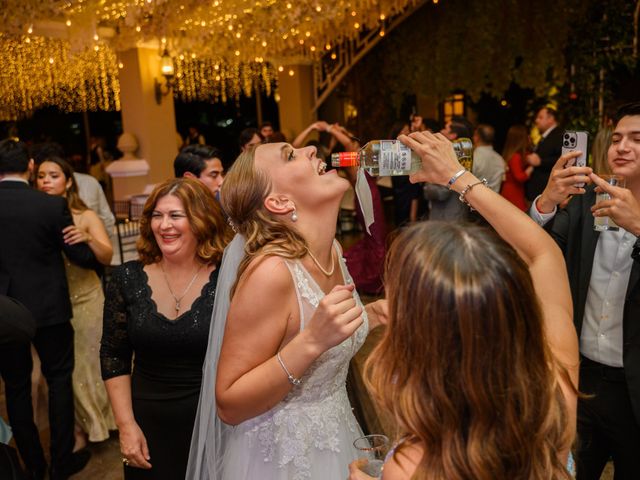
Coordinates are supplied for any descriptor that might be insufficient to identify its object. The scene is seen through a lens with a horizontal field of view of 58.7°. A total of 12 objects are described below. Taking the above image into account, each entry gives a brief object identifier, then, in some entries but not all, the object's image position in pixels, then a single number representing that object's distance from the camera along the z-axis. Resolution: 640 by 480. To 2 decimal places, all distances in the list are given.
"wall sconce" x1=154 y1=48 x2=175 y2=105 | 7.52
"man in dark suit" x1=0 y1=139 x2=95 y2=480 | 2.67
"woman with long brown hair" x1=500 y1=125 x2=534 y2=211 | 5.62
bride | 1.38
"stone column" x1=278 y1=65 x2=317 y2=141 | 10.74
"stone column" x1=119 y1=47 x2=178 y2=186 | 7.60
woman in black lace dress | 1.88
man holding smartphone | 1.71
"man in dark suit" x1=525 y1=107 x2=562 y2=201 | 5.34
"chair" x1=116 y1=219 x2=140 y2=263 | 5.36
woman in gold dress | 3.08
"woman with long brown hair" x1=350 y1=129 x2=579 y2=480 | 0.80
